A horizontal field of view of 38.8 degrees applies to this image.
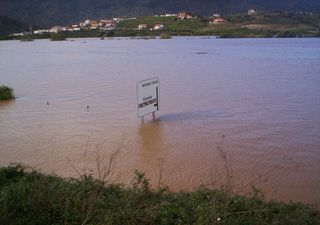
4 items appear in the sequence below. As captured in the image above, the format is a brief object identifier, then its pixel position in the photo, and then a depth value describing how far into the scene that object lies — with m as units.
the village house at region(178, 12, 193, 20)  126.97
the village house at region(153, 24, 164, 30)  108.01
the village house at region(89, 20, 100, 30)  135.50
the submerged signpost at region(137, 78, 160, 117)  13.44
